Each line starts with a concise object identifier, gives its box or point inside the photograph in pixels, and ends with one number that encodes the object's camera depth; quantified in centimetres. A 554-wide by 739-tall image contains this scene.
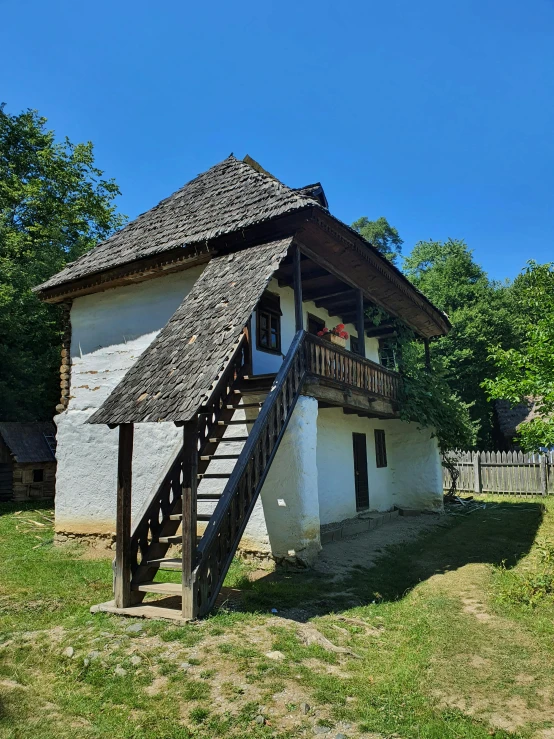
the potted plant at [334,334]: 1149
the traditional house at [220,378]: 621
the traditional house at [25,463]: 1574
